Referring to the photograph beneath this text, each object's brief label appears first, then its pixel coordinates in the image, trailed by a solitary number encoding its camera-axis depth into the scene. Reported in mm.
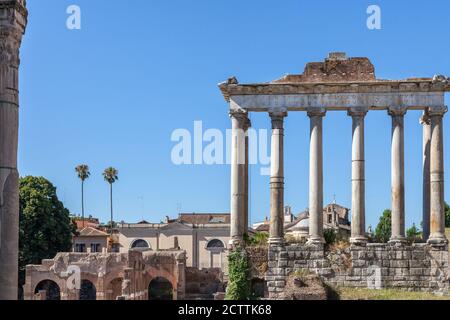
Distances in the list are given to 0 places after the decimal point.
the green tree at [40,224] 60281
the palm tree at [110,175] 90606
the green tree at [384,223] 80712
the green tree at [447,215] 85050
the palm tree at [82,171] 90562
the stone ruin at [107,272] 56625
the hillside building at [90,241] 82562
